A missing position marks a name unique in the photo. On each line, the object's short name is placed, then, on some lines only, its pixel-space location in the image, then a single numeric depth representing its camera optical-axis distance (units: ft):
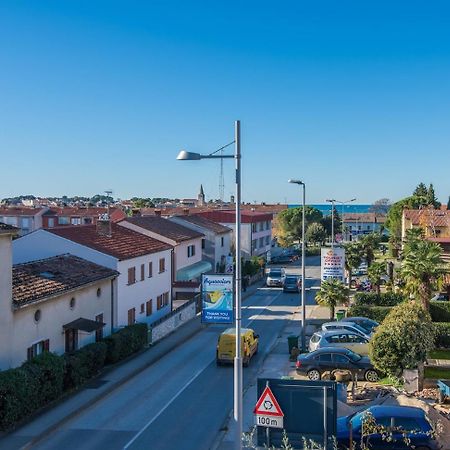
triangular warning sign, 41.45
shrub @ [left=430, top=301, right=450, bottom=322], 117.80
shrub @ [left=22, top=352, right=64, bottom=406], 68.54
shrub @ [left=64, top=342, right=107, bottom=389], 77.61
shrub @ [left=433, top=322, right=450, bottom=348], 102.89
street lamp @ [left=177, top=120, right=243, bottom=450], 42.37
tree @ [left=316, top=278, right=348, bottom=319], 123.65
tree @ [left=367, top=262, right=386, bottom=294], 143.23
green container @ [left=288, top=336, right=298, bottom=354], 102.99
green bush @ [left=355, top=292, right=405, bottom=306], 129.39
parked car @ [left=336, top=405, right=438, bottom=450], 53.67
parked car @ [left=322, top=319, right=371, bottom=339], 103.15
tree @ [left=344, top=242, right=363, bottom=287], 174.71
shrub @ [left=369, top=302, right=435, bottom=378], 74.33
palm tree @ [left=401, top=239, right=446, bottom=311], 105.50
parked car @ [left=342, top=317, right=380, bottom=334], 112.27
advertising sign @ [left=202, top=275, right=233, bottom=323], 58.23
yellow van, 93.45
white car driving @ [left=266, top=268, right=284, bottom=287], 198.70
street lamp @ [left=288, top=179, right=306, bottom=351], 96.51
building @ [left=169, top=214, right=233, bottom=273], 190.41
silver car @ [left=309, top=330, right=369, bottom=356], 95.35
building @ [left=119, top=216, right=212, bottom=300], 146.72
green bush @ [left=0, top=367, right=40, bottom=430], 62.28
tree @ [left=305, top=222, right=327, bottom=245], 339.36
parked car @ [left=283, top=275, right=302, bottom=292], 185.26
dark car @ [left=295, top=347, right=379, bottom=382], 84.84
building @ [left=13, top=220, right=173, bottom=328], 104.98
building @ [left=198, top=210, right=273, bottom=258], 237.66
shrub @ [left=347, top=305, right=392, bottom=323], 120.98
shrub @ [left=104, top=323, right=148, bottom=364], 91.40
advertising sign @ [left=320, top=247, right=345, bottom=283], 105.29
